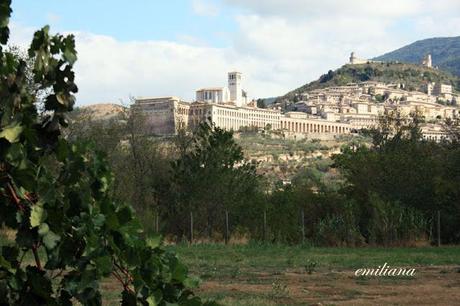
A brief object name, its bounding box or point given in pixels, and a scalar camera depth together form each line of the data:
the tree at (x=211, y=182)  25.94
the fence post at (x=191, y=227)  23.59
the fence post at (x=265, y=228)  23.84
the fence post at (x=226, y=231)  22.69
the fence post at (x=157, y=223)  23.11
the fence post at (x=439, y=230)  22.25
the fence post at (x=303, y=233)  23.19
